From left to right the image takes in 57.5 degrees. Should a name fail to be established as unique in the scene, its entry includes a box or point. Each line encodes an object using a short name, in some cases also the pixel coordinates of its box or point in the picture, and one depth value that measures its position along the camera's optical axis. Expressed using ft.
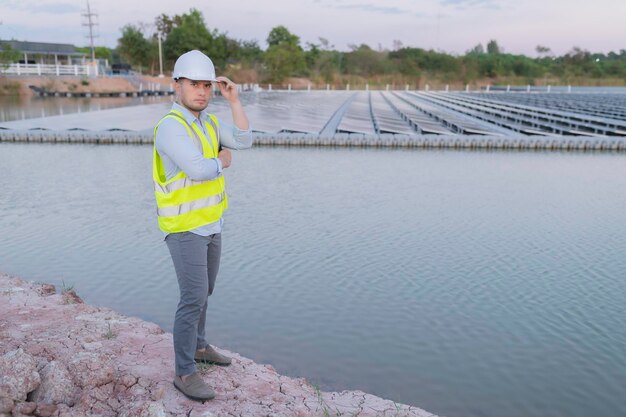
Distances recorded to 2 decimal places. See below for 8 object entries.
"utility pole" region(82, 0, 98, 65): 209.26
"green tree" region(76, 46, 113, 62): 307.58
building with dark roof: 199.72
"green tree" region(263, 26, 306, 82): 210.79
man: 9.32
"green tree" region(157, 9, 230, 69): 210.79
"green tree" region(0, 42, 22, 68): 159.53
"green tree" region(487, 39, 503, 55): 379.76
